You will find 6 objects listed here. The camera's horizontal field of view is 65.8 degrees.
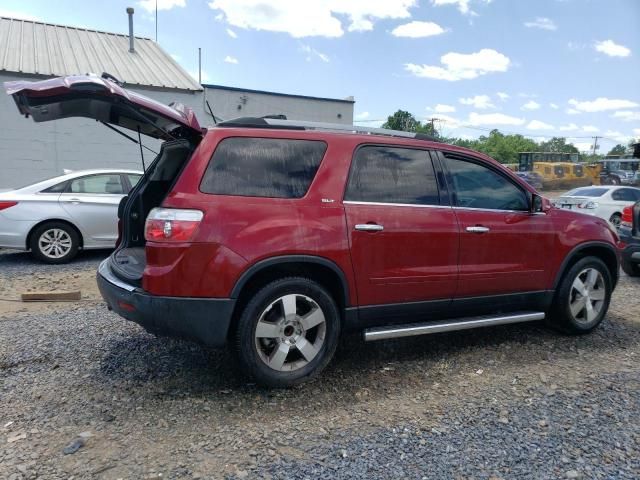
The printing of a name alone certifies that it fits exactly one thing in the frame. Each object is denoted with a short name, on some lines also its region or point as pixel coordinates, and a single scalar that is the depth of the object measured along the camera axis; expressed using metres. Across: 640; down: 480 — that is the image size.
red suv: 3.24
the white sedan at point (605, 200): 14.06
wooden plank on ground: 5.64
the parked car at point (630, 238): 7.18
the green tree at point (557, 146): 107.46
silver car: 7.47
